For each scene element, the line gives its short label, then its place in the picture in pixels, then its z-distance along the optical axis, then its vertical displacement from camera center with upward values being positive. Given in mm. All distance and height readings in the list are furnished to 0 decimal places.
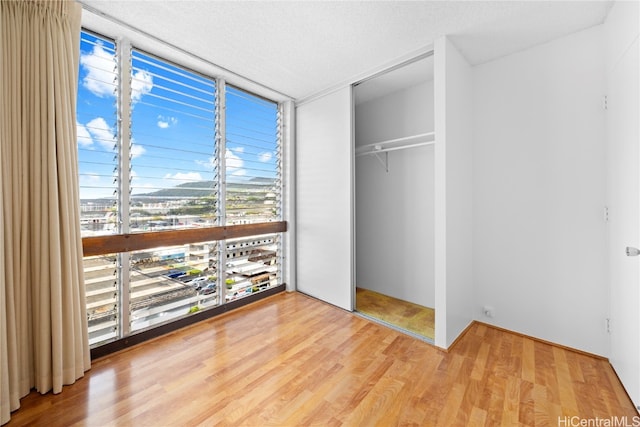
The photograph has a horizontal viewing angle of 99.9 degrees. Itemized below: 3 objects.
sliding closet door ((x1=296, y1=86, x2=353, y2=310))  2906 +173
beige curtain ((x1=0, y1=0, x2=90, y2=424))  1501 +115
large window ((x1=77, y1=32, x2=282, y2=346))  2045 +316
